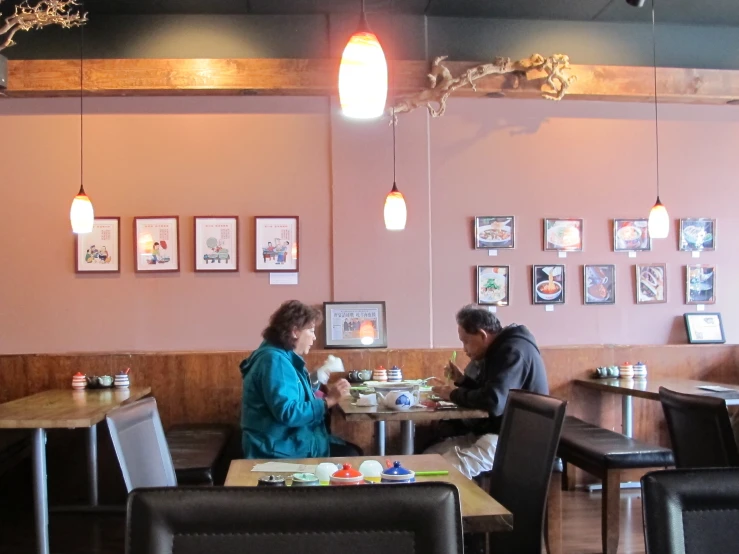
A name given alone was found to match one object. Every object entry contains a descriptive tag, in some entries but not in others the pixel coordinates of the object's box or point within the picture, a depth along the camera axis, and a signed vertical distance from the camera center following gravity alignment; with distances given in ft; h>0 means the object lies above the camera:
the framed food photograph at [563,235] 18.52 +1.47
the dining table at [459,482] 5.98 -2.01
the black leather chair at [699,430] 8.73 -1.88
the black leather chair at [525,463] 7.33 -1.95
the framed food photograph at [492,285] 18.30 +0.16
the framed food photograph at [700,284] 18.94 +0.12
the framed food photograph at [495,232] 18.33 +1.56
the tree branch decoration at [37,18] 14.25 +5.81
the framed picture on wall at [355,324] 17.66 -0.81
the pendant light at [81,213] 15.20 +1.81
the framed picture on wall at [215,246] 17.75 +1.23
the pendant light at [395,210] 16.10 +1.90
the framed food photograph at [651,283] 18.76 +0.15
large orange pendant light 8.30 +2.64
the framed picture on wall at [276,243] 17.83 +1.30
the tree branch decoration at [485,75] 17.17 +5.31
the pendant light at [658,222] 16.47 +1.60
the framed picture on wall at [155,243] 17.66 +1.32
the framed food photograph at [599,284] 18.58 +0.15
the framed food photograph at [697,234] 19.01 +1.50
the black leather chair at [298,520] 2.69 -0.89
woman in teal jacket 10.82 -1.66
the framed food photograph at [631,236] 18.75 +1.44
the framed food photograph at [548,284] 18.45 +0.17
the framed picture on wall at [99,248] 17.62 +1.21
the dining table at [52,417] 11.58 -2.18
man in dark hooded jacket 11.98 -1.59
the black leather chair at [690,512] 2.97 -0.96
